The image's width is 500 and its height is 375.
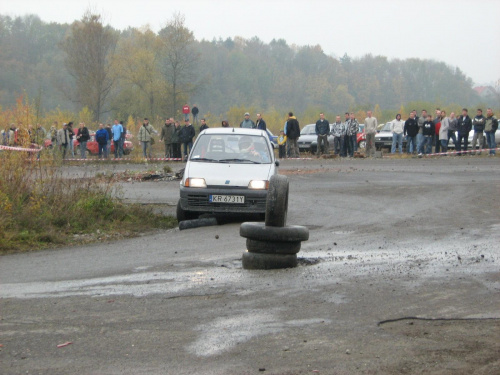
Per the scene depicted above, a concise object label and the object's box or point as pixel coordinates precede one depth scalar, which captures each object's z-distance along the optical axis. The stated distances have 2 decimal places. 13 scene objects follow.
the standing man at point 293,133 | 35.19
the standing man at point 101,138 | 36.00
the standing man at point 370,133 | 34.47
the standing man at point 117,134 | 36.97
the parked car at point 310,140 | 41.44
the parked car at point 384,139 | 41.69
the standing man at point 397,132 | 35.25
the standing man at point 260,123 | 34.22
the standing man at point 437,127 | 34.03
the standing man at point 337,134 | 35.34
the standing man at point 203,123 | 35.12
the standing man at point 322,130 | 35.78
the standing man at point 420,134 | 33.97
